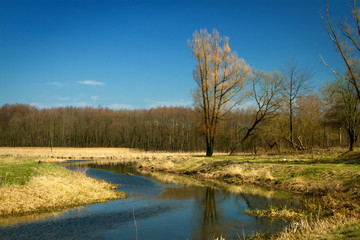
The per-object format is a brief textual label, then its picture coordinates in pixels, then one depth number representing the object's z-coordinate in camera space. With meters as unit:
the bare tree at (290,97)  31.67
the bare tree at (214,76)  30.88
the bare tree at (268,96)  32.00
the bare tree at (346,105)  27.44
